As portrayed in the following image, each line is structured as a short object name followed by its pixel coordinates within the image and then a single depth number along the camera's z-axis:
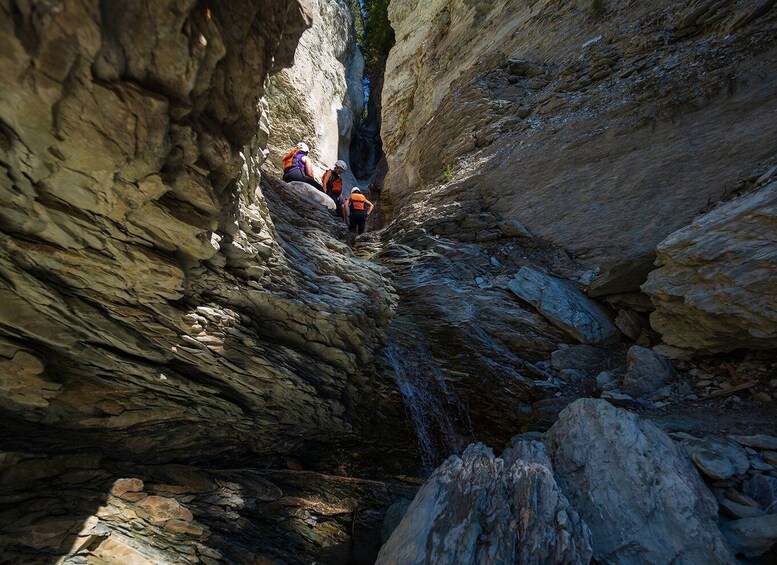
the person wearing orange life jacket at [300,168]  10.30
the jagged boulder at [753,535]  2.84
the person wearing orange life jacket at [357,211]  11.67
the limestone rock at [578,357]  6.61
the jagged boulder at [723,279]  4.46
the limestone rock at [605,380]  6.05
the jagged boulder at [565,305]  6.92
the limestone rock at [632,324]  6.62
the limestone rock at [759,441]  3.69
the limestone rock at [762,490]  3.24
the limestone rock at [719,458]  3.49
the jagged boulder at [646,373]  5.48
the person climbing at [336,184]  11.32
